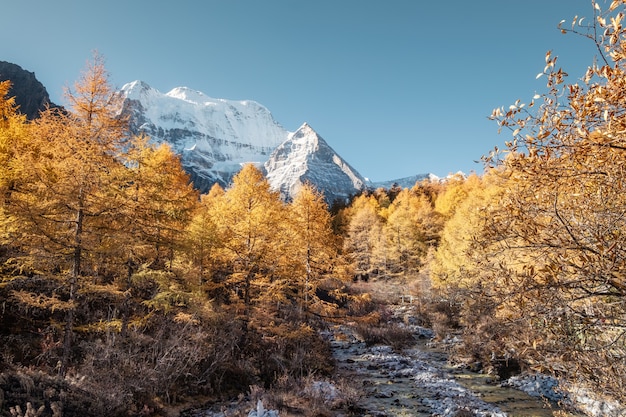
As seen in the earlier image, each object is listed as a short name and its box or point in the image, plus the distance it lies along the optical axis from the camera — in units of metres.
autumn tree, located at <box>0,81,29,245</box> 10.09
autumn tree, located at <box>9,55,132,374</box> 10.51
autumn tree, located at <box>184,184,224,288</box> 15.65
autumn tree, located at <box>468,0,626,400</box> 3.35
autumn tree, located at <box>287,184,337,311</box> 18.34
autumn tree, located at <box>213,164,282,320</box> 16.36
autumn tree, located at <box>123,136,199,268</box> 12.77
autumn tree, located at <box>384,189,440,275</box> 43.78
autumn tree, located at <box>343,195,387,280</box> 43.88
